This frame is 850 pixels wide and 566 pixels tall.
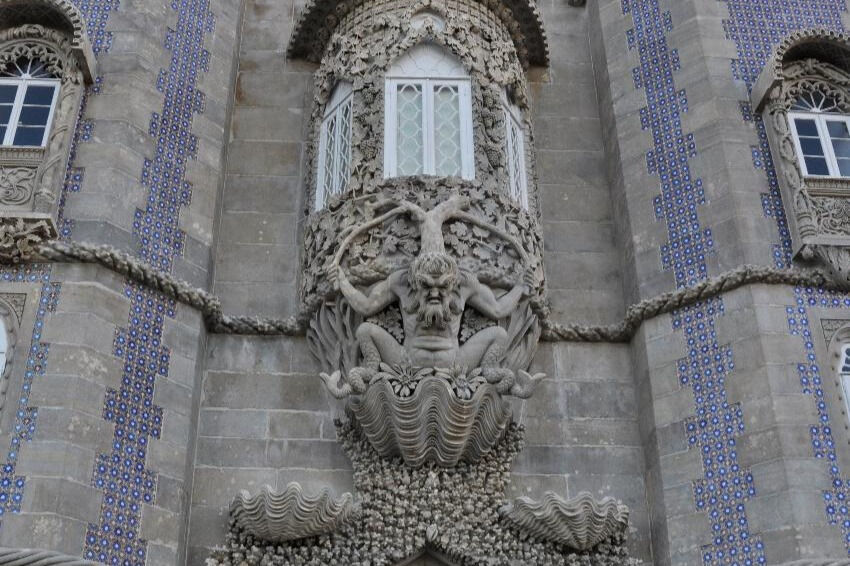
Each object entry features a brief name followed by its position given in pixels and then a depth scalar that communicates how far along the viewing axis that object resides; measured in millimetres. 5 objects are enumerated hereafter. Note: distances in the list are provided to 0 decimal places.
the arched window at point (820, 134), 11891
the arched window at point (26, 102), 11383
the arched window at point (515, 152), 12095
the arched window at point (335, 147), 11929
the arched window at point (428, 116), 11742
